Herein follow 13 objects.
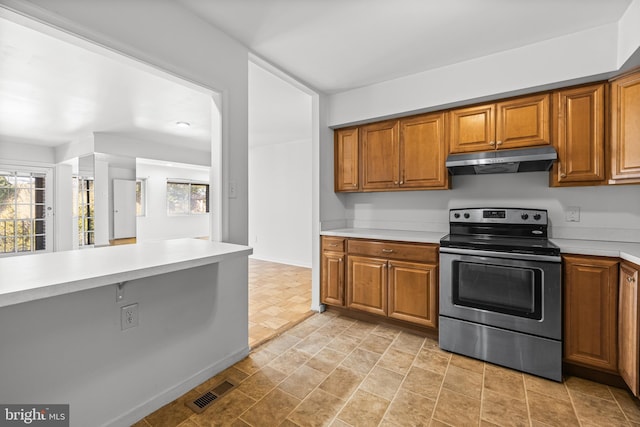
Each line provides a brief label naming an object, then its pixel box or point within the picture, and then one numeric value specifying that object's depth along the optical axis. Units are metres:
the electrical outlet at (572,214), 2.39
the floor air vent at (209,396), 1.66
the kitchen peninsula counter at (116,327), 1.15
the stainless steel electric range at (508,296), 1.96
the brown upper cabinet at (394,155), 2.74
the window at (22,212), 5.29
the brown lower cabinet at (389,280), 2.49
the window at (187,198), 8.36
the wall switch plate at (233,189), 2.11
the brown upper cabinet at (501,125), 2.28
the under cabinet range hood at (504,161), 2.21
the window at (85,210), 5.66
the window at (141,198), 7.65
